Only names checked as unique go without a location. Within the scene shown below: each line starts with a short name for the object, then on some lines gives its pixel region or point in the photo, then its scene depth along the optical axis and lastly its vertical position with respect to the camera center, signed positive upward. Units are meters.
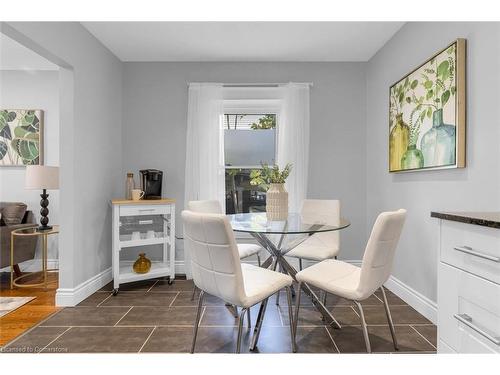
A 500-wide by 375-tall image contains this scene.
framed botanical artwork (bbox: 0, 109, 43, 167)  3.88 +0.57
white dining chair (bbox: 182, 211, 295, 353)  1.57 -0.43
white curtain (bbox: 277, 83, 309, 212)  3.63 +0.56
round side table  3.15 -0.61
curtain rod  3.67 +1.19
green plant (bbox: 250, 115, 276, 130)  3.85 +0.77
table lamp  3.17 +0.04
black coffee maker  3.42 +0.02
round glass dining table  2.01 -0.28
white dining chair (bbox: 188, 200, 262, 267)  2.84 -0.24
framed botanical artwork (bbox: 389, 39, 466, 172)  2.06 +0.55
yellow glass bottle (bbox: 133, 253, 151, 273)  3.27 -0.85
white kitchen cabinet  1.12 -0.40
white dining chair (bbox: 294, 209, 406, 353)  1.72 -0.51
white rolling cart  3.14 -0.48
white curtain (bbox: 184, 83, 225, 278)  3.64 +0.58
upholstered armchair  3.35 -0.68
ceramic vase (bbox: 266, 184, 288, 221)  2.56 -0.15
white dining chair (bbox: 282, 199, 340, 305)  2.76 -0.51
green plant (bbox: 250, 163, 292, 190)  2.56 +0.07
